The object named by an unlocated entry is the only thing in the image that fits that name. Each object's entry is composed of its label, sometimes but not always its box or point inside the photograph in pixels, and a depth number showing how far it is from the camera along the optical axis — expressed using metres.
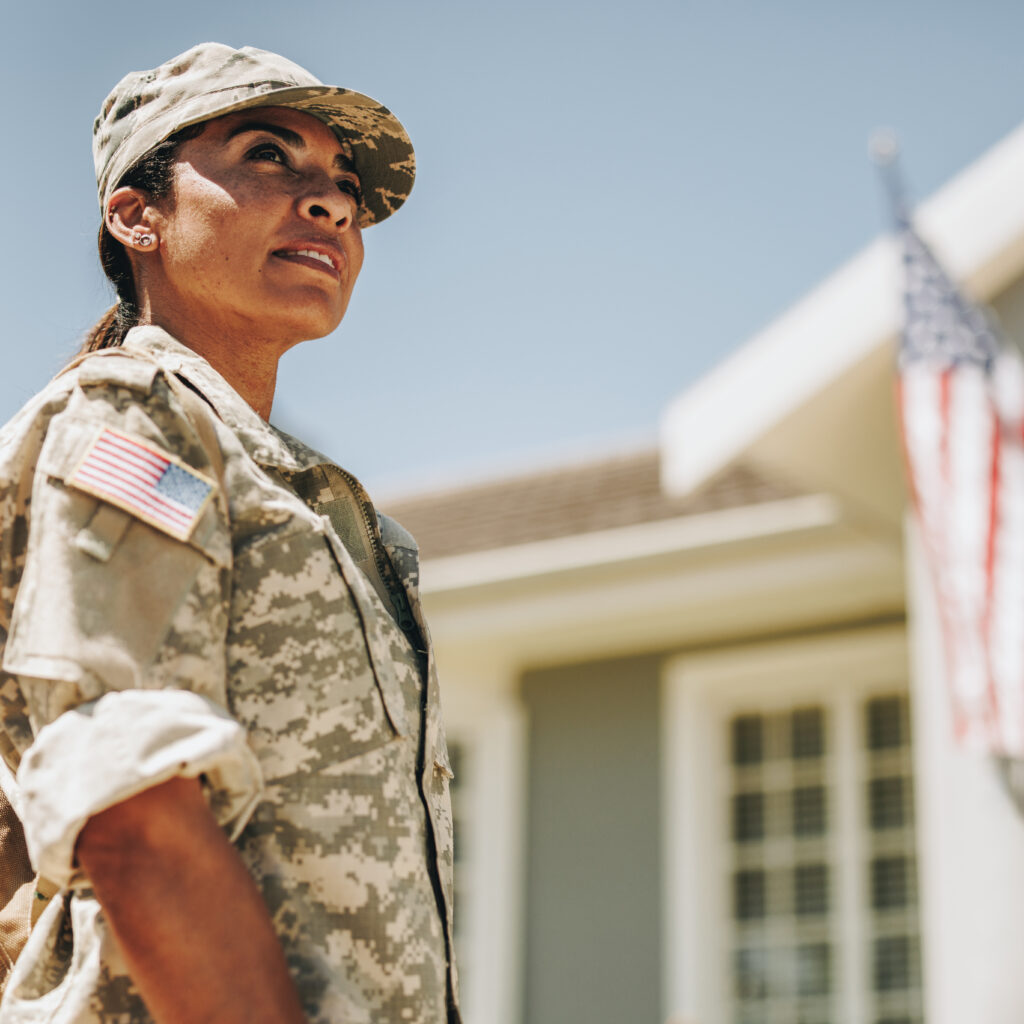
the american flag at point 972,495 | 6.26
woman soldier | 1.59
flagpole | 6.90
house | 8.91
